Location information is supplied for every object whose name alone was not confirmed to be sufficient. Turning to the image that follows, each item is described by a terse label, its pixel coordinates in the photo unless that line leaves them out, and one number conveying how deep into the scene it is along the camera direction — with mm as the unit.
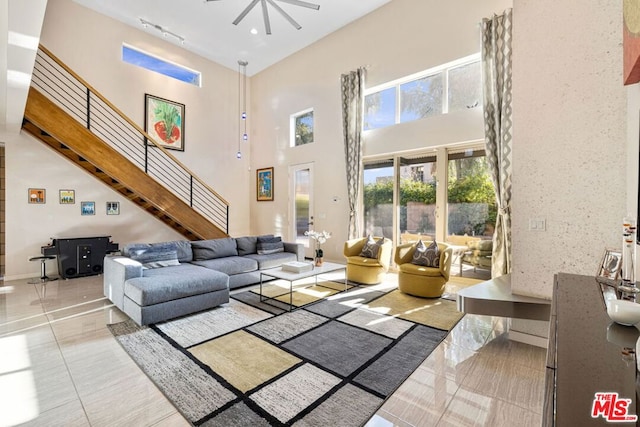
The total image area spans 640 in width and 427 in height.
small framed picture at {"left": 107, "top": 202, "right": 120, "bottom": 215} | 6109
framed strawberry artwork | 6691
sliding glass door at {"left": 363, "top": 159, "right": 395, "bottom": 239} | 5945
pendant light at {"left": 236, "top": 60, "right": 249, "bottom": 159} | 8555
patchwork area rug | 1877
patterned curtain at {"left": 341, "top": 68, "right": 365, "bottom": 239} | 6066
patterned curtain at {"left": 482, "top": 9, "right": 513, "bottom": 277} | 4227
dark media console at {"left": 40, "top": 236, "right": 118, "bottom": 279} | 5102
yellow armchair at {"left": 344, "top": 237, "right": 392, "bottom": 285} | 4766
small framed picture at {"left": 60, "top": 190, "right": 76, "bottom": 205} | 5539
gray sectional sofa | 3189
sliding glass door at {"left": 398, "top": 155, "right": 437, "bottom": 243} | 5363
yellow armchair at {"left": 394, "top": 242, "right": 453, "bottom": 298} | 4043
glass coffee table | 3783
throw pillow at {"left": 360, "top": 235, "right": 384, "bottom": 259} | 4898
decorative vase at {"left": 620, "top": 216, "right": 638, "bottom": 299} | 1691
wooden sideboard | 694
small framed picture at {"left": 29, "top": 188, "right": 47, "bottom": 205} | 5230
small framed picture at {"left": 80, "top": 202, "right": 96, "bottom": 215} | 5777
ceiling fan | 4715
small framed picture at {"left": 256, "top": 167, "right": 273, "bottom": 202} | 8195
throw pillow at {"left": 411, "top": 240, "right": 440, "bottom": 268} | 4227
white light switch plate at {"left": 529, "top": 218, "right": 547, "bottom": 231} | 2682
